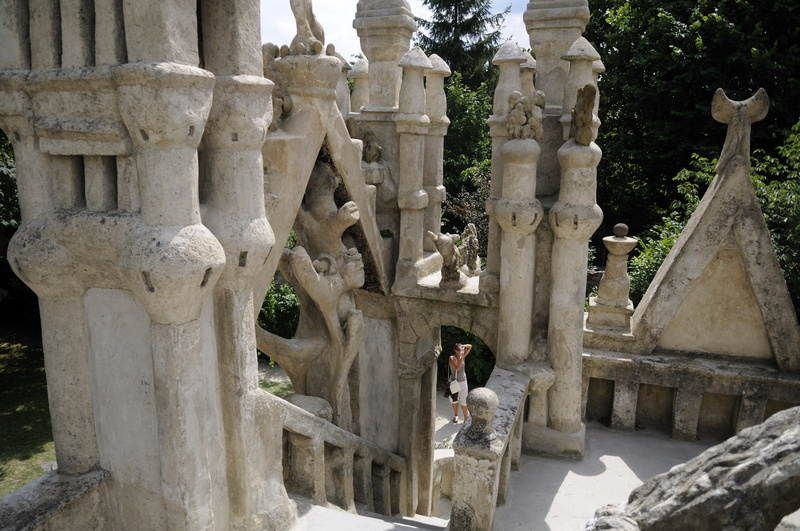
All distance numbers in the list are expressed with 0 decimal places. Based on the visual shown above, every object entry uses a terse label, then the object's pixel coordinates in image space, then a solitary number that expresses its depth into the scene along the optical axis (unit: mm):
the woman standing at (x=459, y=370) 12781
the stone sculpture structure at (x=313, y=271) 4035
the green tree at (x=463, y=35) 28969
